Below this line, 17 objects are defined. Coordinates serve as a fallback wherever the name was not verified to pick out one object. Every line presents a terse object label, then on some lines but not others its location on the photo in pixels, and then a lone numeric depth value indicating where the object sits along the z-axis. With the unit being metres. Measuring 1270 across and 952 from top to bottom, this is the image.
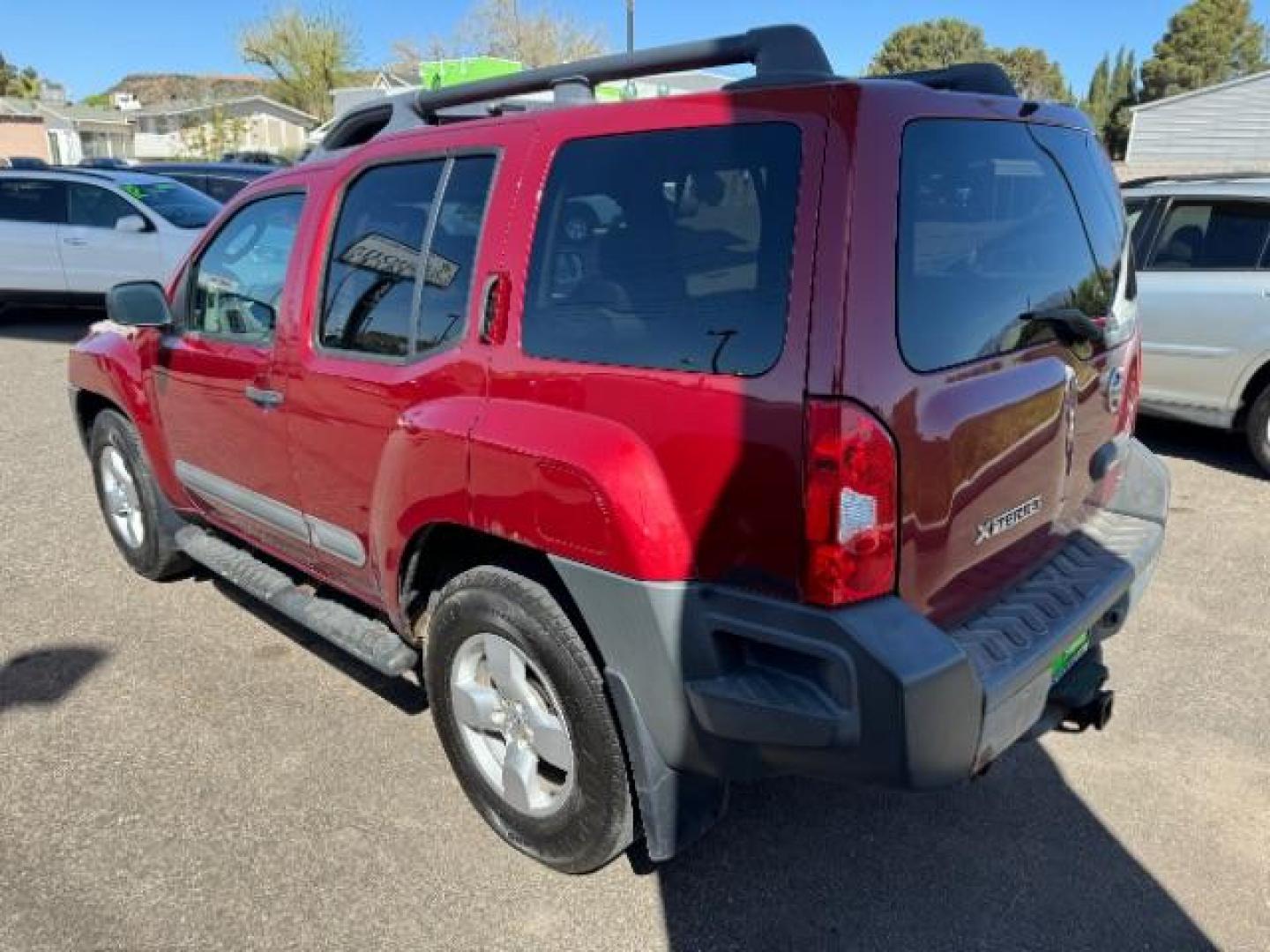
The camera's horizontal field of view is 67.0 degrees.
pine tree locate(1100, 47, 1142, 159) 50.72
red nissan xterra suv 1.90
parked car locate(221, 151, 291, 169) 27.77
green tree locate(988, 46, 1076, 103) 68.00
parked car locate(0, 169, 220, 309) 10.81
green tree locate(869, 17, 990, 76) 64.31
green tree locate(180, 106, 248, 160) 47.19
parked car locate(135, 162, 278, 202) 15.59
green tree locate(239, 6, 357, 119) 52.09
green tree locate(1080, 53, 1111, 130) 68.25
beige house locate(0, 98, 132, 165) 56.72
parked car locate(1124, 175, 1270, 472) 5.64
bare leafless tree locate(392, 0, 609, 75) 40.94
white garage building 35.12
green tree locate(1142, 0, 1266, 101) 55.50
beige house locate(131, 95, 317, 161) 47.94
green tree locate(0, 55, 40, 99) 82.19
